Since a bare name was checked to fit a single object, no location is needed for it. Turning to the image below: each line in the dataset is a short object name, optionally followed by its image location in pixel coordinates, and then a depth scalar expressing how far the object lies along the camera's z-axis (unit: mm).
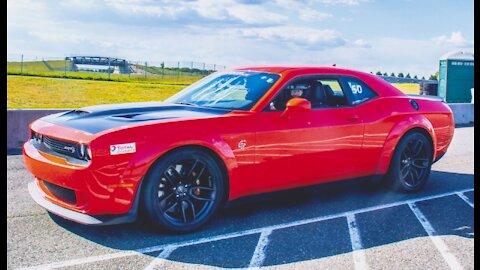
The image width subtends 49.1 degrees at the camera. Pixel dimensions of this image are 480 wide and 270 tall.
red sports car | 4242
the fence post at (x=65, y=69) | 32625
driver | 5188
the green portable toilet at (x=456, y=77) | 21547
